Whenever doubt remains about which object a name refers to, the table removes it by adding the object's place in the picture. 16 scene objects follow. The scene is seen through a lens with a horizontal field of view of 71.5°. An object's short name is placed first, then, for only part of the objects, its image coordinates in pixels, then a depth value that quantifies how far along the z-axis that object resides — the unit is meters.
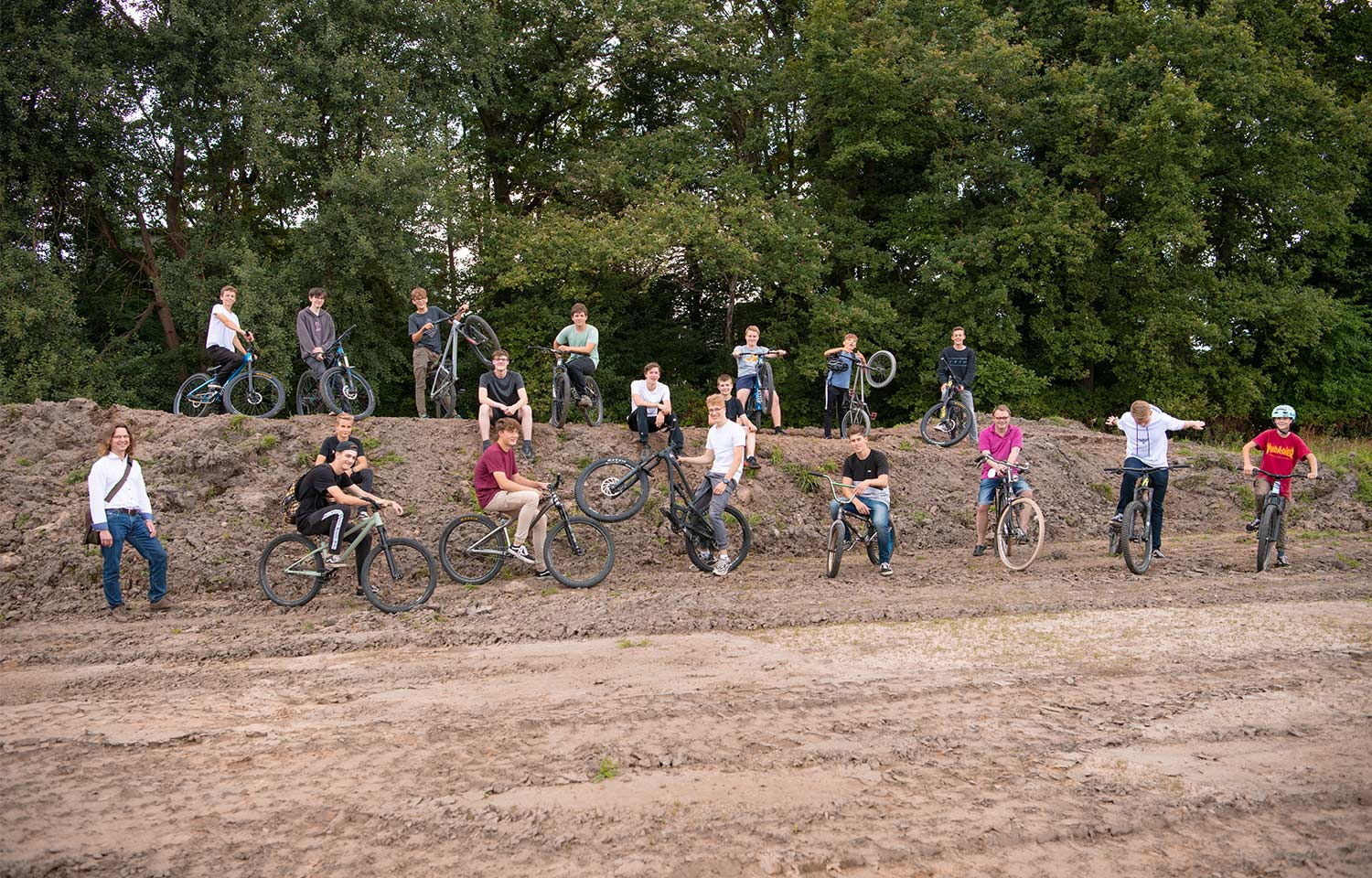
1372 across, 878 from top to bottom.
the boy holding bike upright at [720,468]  10.77
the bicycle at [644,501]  11.05
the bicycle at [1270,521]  11.31
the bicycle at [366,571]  9.33
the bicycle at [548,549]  10.15
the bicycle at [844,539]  10.73
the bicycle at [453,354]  13.74
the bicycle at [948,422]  15.54
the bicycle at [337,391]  12.98
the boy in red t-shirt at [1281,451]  11.30
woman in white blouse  9.27
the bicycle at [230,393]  12.91
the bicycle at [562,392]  13.57
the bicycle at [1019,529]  11.20
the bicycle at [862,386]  15.16
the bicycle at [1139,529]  10.95
